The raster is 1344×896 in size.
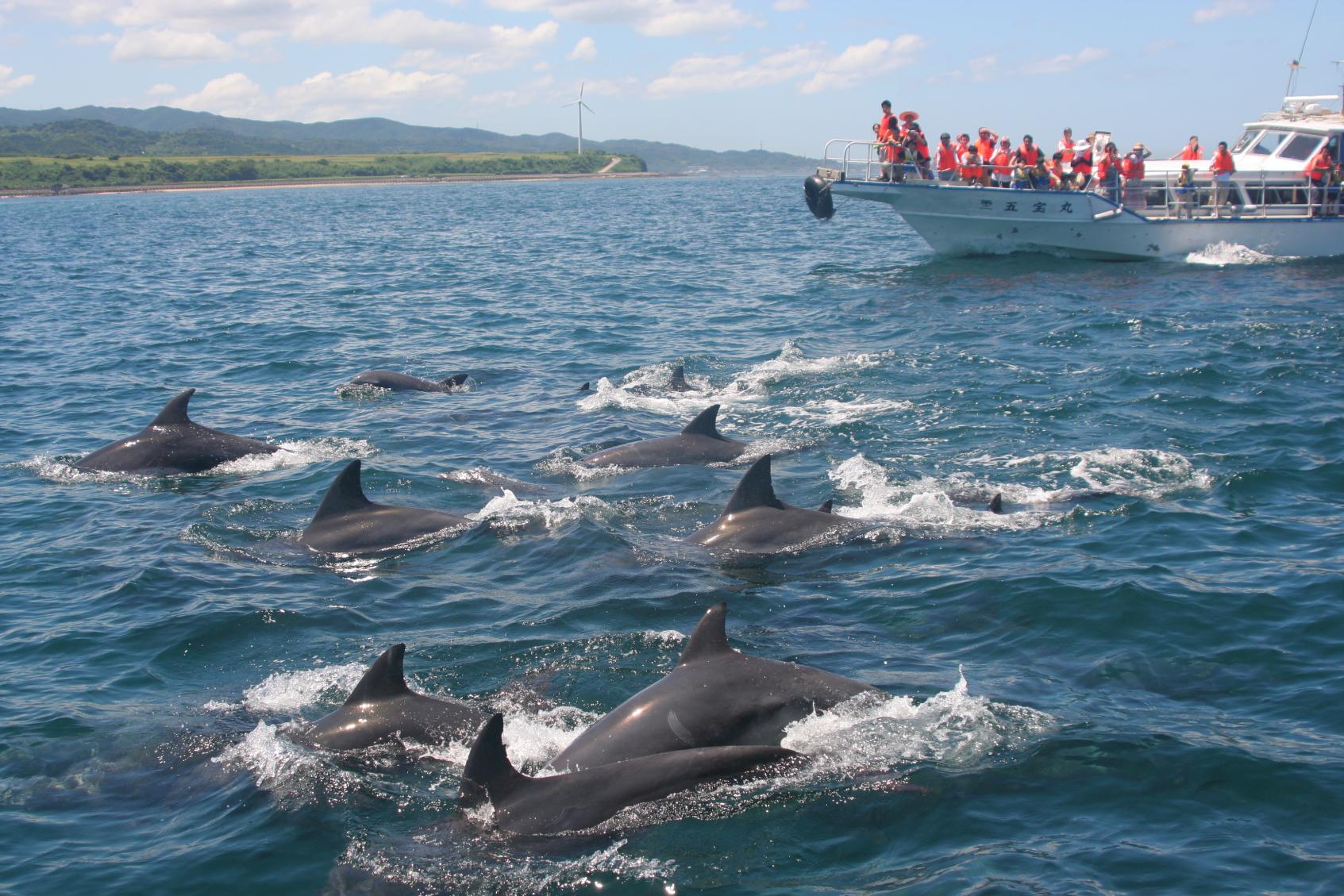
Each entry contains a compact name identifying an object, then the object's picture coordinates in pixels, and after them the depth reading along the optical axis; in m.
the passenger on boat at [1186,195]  35.91
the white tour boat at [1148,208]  35.59
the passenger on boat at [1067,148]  36.44
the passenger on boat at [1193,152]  37.78
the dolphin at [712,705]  7.70
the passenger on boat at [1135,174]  35.88
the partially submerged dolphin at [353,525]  12.74
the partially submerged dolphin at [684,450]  16.02
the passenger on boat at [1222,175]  35.31
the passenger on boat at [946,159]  37.19
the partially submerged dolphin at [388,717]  8.27
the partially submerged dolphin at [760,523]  12.21
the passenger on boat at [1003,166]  36.04
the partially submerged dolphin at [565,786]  6.94
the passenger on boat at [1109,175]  35.59
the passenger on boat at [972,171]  36.72
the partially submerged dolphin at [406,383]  21.92
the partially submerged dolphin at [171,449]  16.12
